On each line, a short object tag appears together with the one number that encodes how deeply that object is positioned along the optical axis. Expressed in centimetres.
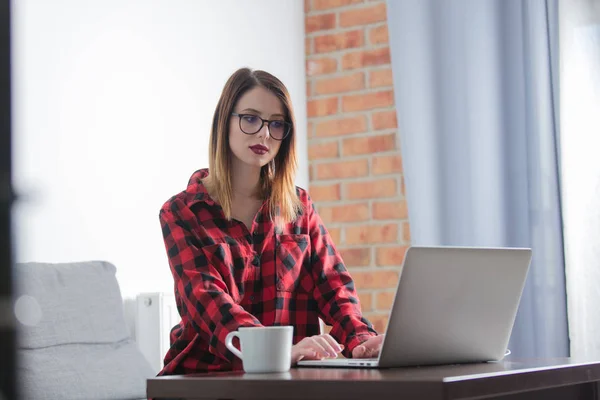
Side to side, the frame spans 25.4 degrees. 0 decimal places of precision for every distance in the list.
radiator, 468
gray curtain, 495
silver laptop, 299
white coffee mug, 297
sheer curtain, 486
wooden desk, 240
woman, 373
